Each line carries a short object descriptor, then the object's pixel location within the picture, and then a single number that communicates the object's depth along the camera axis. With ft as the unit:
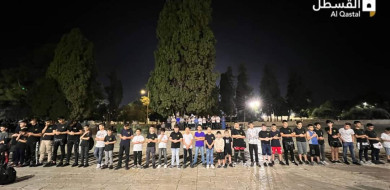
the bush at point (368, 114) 145.89
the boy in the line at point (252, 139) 30.35
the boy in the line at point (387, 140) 31.76
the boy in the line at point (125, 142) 29.43
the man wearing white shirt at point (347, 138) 31.60
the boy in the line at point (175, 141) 29.94
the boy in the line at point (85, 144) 30.09
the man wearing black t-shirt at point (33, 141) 31.01
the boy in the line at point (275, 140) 31.17
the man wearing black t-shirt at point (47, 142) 31.42
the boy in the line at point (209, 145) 29.94
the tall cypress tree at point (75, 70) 89.30
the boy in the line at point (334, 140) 32.07
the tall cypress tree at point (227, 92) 154.30
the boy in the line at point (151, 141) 29.94
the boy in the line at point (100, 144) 29.49
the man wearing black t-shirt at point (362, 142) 31.71
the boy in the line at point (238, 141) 30.78
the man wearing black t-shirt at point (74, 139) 30.60
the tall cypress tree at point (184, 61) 68.23
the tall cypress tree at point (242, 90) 156.87
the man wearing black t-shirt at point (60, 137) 30.82
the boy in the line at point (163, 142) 30.37
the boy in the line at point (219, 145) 30.12
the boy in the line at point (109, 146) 29.60
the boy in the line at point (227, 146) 30.66
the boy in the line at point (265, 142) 30.47
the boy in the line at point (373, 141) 31.48
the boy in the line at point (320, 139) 31.48
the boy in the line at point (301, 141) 31.30
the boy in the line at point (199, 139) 30.57
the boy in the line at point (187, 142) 30.48
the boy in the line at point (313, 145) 31.27
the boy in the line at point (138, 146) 29.60
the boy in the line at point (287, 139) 31.09
